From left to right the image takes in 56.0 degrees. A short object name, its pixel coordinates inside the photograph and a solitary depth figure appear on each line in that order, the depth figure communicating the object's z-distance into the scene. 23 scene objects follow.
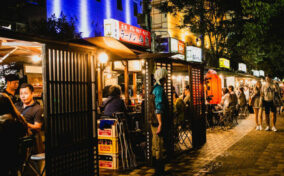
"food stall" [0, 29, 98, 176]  4.51
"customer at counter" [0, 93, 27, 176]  3.85
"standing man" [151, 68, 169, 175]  5.84
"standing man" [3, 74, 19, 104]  6.80
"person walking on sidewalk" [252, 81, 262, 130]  12.91
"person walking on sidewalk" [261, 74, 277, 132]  12.55
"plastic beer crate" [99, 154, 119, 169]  7.02
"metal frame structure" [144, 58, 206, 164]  7.35
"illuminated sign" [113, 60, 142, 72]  14.31
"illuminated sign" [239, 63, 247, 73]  33.28
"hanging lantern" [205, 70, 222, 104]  15.55
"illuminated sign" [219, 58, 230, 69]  23.46
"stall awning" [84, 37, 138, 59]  5.48
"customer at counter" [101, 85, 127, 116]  7.68
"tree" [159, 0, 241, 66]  20.50
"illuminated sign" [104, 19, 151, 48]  15.27
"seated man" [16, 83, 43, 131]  5.62
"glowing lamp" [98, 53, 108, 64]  9.05
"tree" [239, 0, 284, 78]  14.17
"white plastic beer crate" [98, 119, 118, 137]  6.93
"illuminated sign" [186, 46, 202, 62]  21.73
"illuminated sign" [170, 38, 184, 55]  20.81
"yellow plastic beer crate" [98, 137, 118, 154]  6.92
